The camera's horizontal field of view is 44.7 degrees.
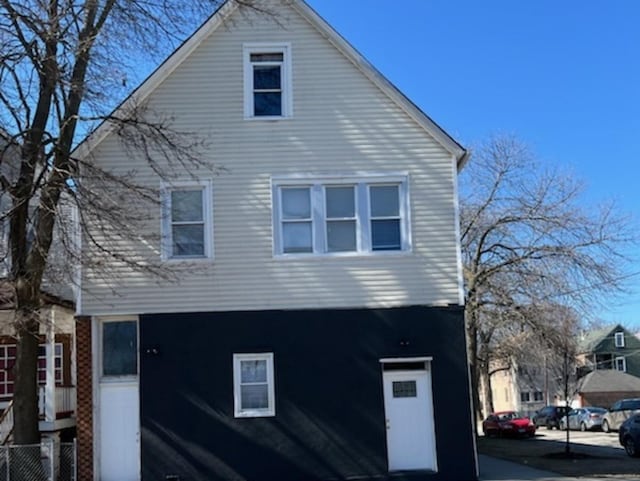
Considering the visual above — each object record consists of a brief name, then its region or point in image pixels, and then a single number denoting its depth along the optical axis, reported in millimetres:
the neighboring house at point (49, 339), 15711
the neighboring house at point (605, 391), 65812
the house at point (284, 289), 16078
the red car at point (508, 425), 40875
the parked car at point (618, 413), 41750
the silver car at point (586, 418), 45844
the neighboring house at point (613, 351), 73938
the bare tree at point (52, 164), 14023
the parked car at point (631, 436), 23603
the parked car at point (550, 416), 51828
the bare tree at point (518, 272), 27125
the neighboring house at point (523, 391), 74625
